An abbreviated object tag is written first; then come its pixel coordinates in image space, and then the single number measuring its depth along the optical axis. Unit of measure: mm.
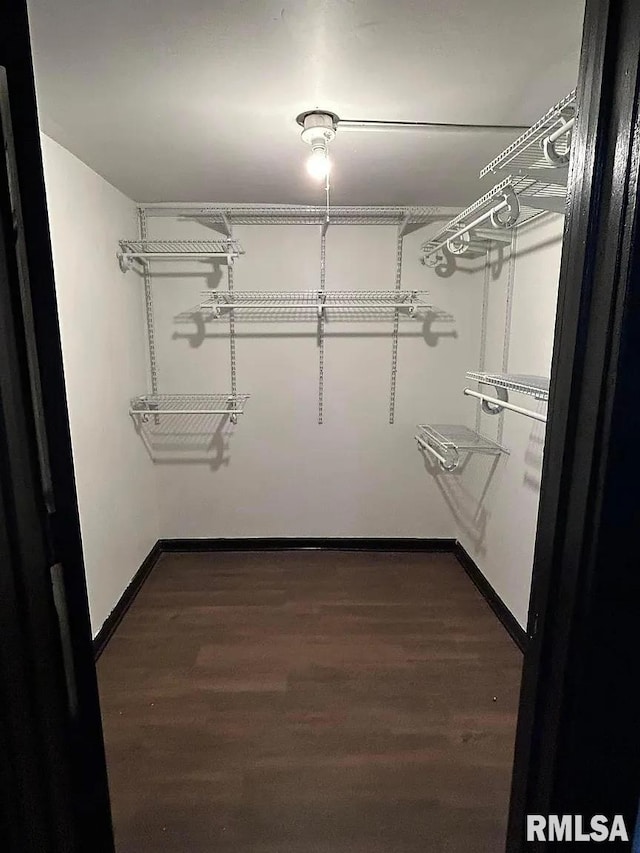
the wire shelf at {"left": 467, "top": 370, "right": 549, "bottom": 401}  1756
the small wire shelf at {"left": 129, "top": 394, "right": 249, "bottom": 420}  3033
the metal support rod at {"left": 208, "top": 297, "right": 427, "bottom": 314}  2958
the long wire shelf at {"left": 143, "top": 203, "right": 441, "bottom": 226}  2844
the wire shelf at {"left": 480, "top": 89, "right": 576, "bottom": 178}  1256
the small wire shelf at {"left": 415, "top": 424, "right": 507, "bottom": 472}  2723
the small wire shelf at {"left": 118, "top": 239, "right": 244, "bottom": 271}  2707
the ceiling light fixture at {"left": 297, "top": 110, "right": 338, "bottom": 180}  1640
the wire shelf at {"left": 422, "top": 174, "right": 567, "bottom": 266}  1694
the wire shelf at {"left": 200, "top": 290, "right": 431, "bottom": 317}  3043
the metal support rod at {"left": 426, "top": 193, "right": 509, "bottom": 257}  1793
